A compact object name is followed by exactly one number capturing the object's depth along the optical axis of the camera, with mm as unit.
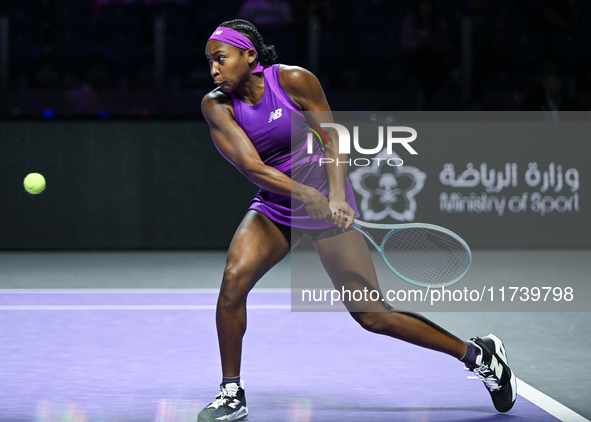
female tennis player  6363
